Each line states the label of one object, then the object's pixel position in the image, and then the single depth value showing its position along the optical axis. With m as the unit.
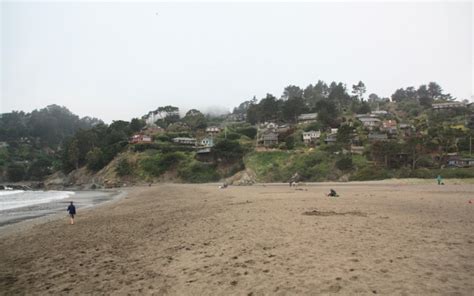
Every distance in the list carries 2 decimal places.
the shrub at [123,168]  81.81
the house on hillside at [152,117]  162.38
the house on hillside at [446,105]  106.72
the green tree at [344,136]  70.25
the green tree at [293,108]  111.00
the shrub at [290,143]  79.46
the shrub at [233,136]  100.69
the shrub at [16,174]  113.19
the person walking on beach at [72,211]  19.60
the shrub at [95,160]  90.25
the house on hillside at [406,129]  83.44
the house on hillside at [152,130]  110.82
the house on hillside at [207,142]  98.07
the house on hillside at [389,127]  85.21
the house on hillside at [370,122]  92.50
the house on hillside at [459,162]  55.12
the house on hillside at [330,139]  78.10
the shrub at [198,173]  74.19
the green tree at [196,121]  123.19
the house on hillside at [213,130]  117.38
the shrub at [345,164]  59.78
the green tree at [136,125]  115.19
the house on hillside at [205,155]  80.81
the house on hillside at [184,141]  101.46
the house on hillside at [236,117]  159.25
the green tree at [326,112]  96.38
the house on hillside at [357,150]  68.26
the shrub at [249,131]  104.81
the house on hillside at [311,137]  83.57
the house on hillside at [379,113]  111.62
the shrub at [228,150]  77.62
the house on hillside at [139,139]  97.23
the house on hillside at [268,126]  109.25
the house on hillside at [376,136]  75.89
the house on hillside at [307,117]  107.51
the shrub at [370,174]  51.28
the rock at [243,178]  61.62
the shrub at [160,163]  80.38
